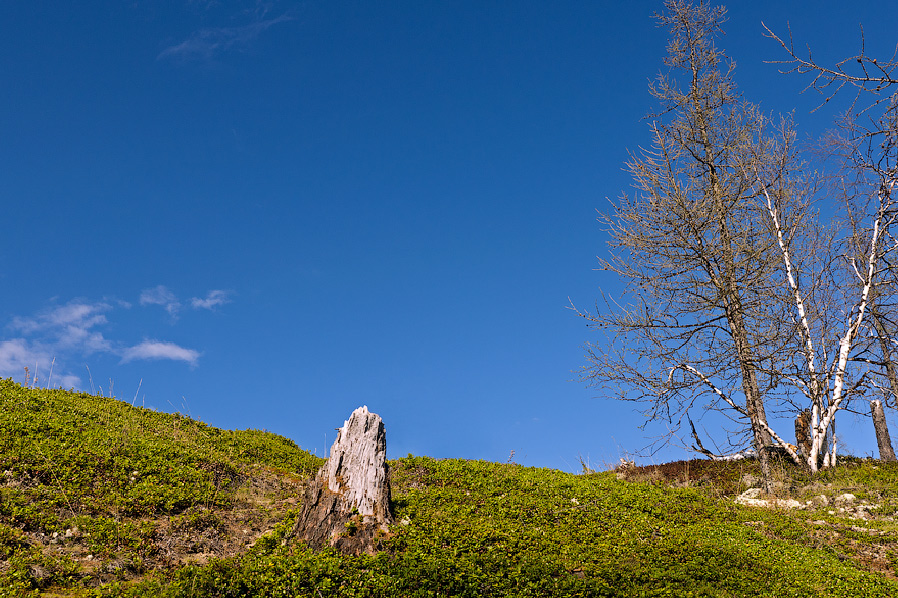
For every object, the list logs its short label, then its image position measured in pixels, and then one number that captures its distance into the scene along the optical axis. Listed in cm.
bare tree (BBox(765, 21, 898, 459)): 1419
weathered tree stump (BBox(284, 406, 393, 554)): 751
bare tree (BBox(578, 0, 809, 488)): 1343
